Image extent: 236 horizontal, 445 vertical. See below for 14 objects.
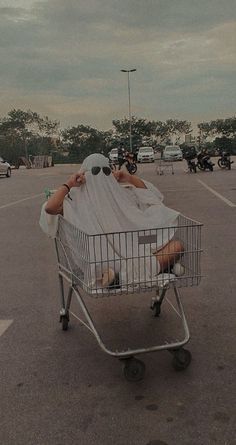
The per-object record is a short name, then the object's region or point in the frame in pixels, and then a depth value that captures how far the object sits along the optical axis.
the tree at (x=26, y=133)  59.12
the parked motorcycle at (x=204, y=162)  24.97
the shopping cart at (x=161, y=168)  24.86
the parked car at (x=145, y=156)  41.56
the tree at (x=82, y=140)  61.78
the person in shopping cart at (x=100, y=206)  3.65
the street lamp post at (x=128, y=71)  51.75
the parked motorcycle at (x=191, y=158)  24.22
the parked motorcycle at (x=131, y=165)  25.62
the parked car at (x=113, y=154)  38.41
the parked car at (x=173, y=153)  39.66
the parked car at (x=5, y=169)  28.06
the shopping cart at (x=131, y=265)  3.09
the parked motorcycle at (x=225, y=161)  26.16
